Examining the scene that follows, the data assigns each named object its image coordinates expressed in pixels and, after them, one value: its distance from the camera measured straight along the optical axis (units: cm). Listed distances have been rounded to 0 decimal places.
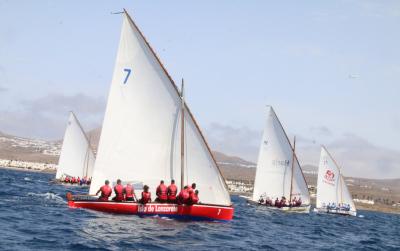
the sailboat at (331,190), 8494
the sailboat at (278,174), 7312
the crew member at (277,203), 7306
